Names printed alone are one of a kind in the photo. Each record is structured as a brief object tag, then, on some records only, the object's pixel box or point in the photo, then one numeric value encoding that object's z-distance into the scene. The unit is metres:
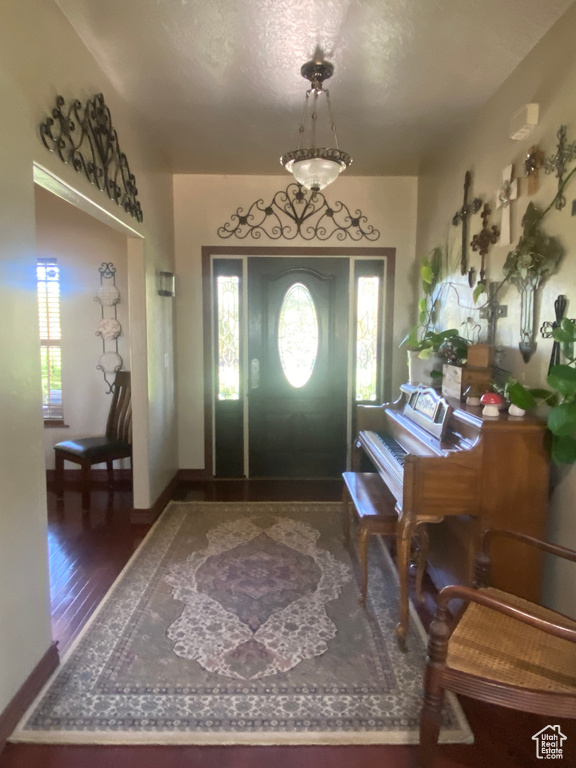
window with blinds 4.28
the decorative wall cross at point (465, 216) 3.05
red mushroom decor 2.09
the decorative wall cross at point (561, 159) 2.00
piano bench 2.37
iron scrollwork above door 4.24
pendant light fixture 2.26
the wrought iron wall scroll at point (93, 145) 1.99
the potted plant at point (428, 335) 2.86
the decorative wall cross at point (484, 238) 2.70
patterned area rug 1.74
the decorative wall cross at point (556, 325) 2.04
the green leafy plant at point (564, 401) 1.70
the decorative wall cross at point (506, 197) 2.44
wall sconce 3.76
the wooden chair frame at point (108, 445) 3.82
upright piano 2.02
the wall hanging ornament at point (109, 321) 4.21
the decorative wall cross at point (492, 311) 2.65
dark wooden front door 4.33
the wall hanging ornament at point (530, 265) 2.12
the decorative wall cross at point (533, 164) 2.21
